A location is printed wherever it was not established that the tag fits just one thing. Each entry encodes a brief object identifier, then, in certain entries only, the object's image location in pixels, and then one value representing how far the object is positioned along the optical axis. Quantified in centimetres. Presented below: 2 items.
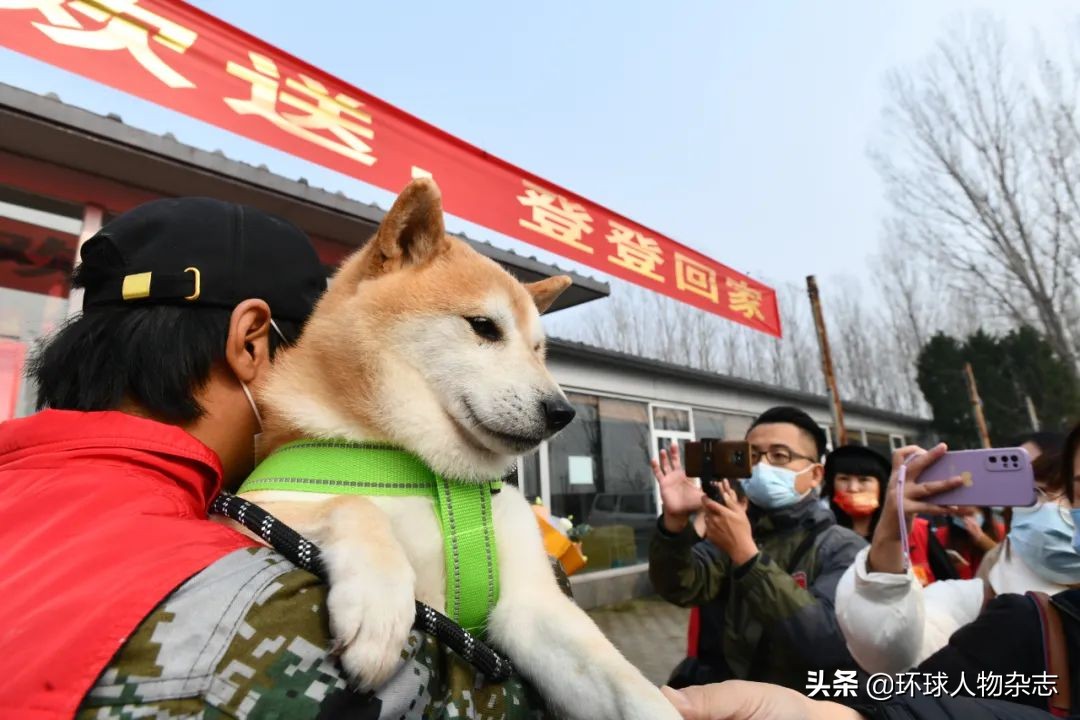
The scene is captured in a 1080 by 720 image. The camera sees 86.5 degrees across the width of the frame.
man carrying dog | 76
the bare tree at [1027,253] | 1703
